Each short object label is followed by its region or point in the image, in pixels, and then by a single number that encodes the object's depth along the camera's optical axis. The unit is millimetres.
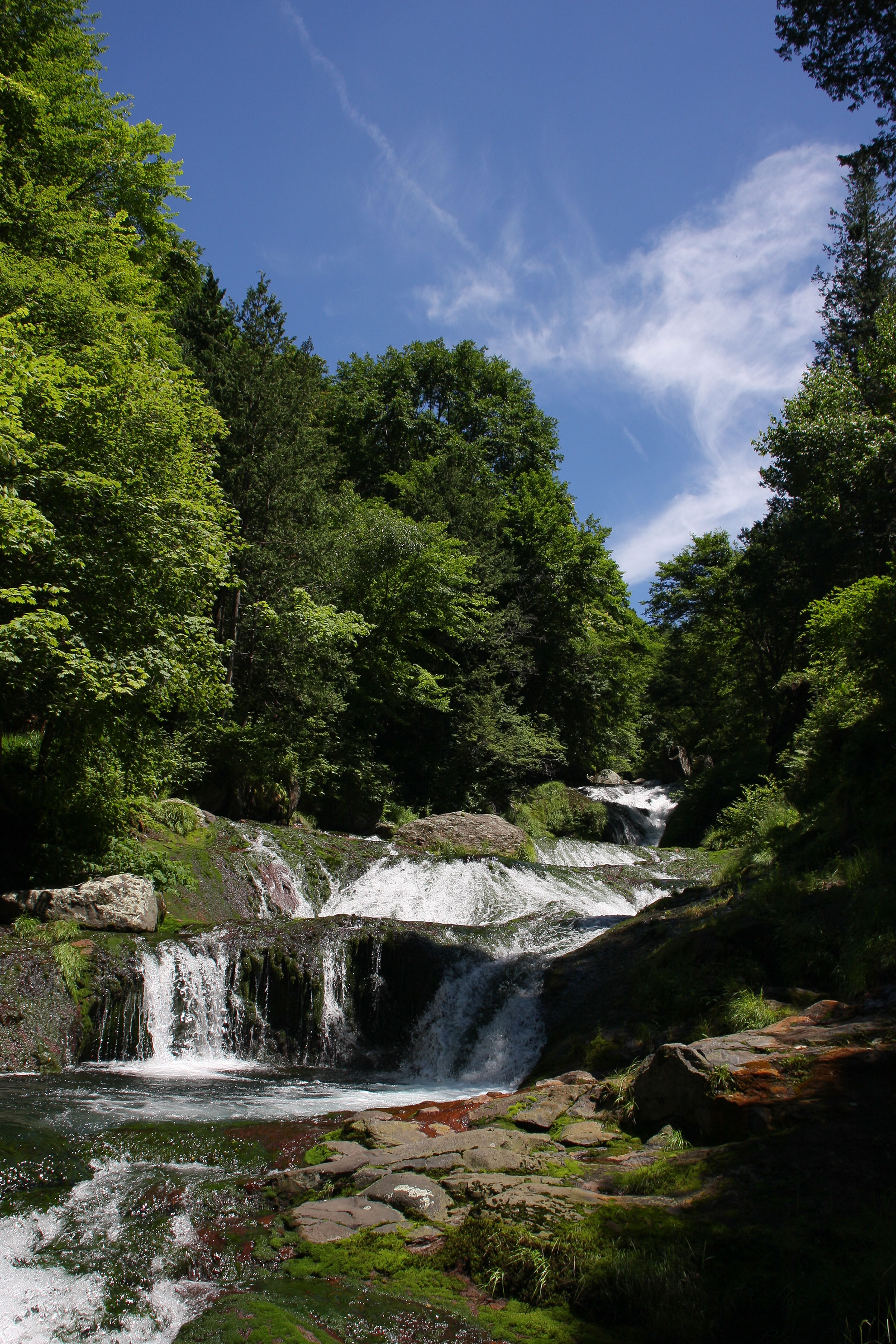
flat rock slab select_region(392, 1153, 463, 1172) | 4703
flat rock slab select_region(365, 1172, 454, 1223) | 4145
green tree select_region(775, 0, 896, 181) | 8836
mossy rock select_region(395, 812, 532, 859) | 18672
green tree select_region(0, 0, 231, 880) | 10352
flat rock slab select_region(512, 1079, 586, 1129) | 5551
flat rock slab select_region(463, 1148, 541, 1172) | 4582
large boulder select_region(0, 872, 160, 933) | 10016
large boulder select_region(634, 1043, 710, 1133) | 4734
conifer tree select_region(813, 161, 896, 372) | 30203
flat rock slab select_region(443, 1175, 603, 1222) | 3865
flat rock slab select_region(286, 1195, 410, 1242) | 4062
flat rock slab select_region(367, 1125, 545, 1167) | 4973
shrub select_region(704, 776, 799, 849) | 13883
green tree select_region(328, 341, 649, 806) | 25328
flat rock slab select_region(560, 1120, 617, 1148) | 5039
